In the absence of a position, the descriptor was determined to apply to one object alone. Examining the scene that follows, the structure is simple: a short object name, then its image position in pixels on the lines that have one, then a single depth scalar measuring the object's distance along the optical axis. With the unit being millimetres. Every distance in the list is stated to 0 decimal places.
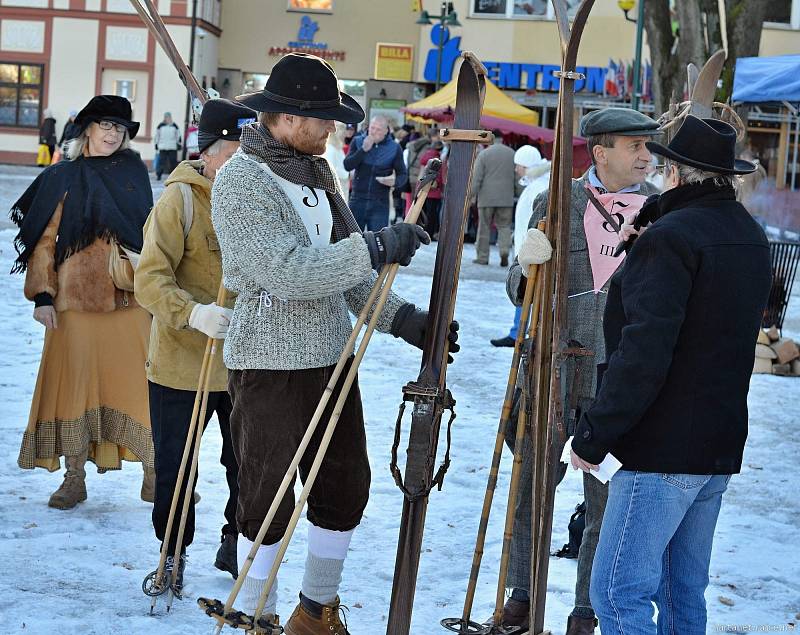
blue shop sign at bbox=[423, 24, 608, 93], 31641
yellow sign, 35219
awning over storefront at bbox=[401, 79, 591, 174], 18812
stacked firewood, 9375
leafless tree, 14102
